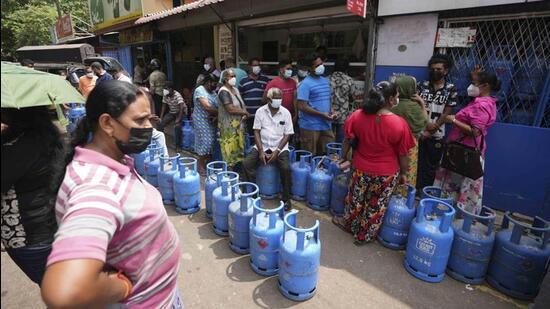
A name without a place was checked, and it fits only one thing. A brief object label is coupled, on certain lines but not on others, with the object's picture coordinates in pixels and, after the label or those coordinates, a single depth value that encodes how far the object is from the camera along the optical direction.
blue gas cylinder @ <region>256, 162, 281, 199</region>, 4.46
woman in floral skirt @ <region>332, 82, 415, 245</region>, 3.06
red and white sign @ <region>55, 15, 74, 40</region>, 14.88
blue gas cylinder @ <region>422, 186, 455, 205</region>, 3.51
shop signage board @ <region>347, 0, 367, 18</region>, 3.95
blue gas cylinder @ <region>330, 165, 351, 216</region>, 3.92
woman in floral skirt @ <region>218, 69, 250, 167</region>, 4.77
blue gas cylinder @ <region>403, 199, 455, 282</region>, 2.77
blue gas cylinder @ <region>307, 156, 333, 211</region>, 4.13
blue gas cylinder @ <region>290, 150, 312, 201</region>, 4.39
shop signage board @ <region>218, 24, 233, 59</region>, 7.81
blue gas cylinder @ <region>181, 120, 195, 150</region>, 6.90
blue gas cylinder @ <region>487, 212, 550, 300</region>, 2.55
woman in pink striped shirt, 0.80
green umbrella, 1.40
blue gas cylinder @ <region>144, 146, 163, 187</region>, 4.69
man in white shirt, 4.23
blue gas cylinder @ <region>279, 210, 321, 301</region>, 2.52
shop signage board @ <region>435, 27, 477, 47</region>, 4.01
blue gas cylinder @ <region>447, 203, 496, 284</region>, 2.74
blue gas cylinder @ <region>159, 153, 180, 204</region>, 4.25
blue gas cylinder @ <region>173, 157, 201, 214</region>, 4.00
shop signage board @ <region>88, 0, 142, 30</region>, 10.66
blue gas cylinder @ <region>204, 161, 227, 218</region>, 3.80
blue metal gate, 3.62
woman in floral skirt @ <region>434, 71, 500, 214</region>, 3.34
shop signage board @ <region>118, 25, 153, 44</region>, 10.22
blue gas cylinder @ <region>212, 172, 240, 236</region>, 3.45
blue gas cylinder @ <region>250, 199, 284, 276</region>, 2.83
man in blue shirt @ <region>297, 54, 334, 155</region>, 4.57
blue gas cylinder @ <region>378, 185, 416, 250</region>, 3.27
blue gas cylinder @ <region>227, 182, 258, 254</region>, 3.12
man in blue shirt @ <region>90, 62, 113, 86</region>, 6.72
